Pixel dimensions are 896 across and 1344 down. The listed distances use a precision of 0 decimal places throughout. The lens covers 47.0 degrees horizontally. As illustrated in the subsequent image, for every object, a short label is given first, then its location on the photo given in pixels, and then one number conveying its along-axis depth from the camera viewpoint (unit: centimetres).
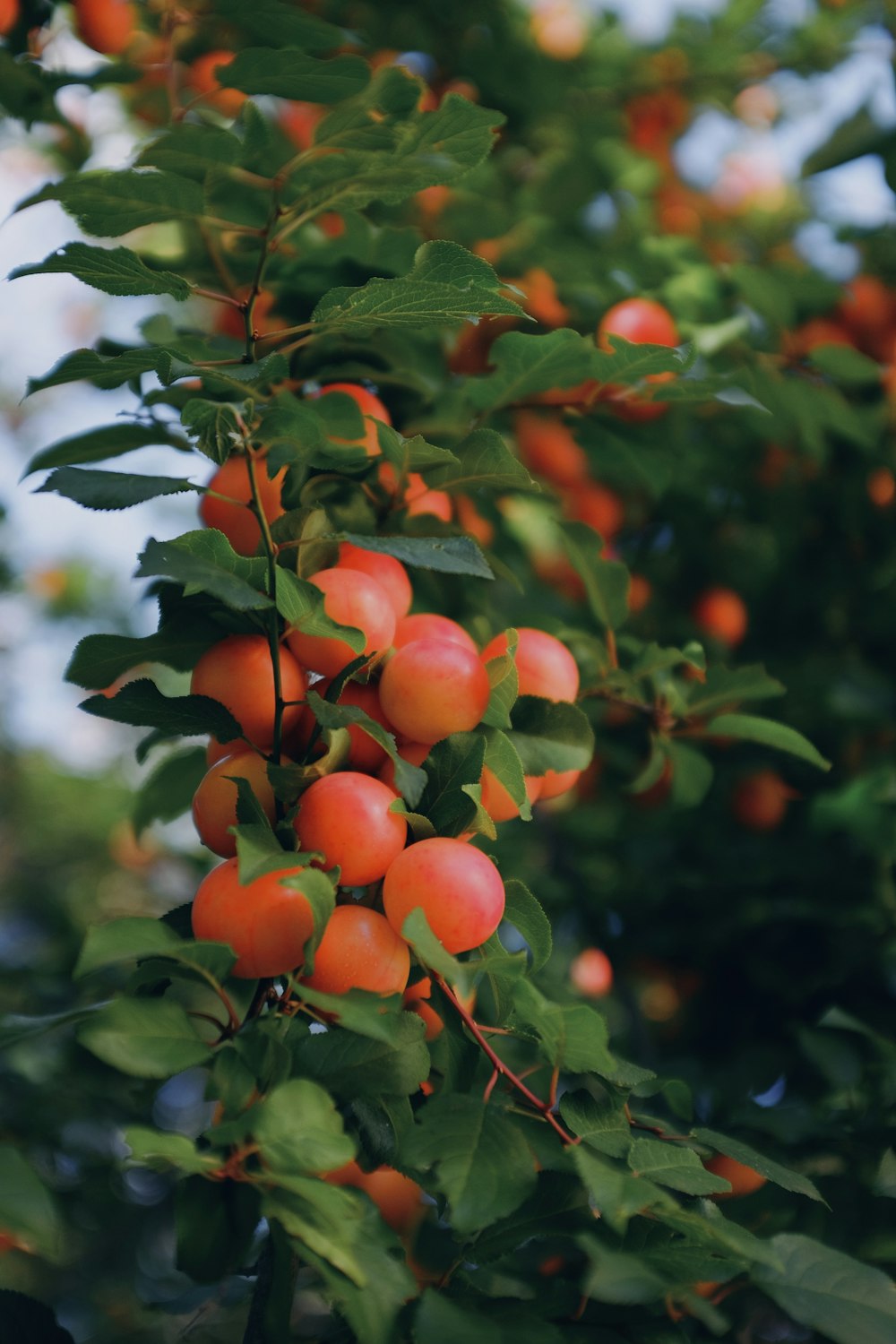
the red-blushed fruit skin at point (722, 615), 147
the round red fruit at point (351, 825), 59
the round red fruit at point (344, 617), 65
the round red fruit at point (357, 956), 57
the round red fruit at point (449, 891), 56
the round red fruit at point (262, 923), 57
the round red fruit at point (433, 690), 63
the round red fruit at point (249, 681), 65
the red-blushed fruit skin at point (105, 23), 103
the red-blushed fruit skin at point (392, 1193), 79
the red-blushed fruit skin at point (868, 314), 135
